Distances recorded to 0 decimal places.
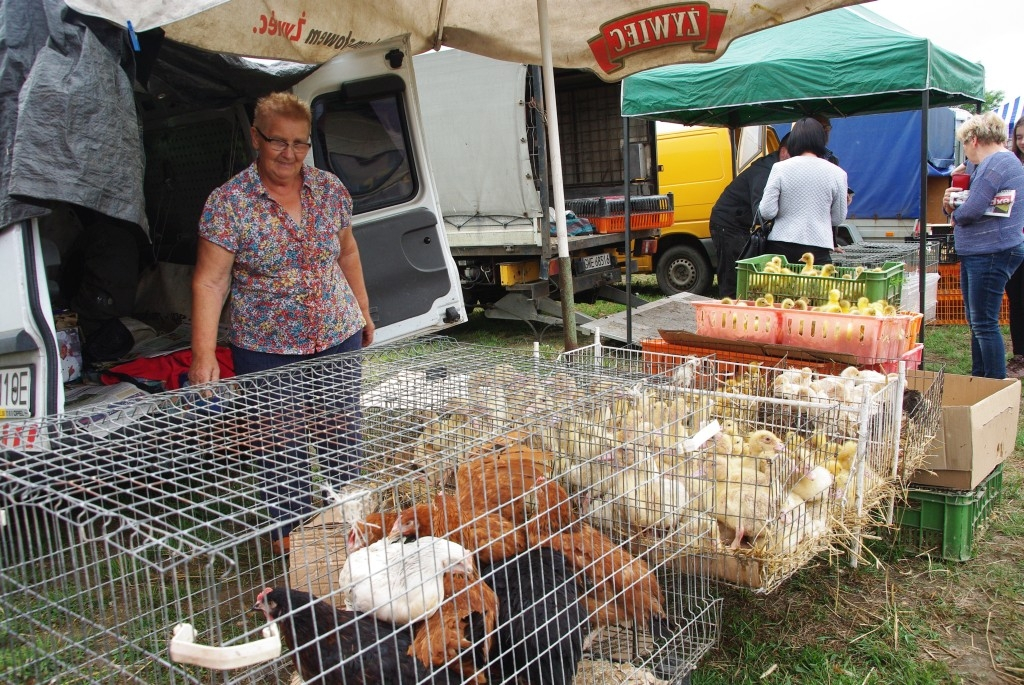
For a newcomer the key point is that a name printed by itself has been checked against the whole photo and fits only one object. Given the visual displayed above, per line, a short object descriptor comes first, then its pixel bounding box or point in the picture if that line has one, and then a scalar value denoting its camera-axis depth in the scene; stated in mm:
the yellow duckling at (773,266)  4531
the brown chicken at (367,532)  1805
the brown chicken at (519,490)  1991
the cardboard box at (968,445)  3305
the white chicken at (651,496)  2271
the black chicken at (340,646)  1629
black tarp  2645
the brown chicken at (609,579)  2113
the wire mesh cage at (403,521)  1602
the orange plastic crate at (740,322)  3898
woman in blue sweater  5152
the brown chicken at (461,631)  1713
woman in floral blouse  2811
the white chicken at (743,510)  2467
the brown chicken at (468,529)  1918
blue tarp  11625
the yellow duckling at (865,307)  3727
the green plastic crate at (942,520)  3395
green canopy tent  5367
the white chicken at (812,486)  2656
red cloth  4125
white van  4191
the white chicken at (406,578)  1703
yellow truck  10148
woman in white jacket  5398
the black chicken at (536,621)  1917
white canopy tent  3303
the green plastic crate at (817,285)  4141
